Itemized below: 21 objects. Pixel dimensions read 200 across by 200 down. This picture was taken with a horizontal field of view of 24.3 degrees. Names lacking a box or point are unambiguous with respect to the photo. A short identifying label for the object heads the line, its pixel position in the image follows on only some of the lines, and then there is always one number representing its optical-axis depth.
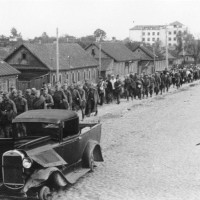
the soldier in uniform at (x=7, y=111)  14.30
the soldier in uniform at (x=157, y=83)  33.41
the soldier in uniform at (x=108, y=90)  27.22
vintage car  8.57
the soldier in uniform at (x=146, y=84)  30.68
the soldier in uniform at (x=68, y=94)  19.17
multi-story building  196.62
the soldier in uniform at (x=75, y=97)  20.20
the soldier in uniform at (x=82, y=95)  20.31
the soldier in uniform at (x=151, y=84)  31.72
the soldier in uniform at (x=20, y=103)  15.05
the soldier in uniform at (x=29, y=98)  16.27
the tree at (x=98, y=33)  145.50
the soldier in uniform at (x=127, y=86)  28.70
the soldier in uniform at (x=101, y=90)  25.88
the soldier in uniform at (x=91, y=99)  21.09
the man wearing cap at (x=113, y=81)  27.21
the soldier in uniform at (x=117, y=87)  26.78
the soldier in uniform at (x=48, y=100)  16.45
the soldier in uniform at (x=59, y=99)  18.08
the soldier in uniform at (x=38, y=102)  15.77
